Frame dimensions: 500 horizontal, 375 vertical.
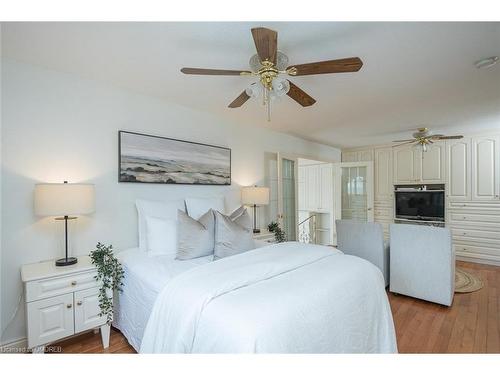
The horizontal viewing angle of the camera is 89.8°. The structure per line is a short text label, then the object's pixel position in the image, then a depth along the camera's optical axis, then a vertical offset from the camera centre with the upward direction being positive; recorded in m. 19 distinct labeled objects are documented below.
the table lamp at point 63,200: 1.82 -0.07
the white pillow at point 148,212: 2.46 -0.22
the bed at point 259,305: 1.19 -0.64
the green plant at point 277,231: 3.64 -0.61
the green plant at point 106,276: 1.93 -0.67
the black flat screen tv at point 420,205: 4.73 -0.32
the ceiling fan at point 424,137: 3.77 +0.79
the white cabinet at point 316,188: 5.84 +0.03
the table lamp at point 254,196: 3.44 -0.09
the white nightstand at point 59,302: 1.68 -0.79
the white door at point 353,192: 5.43 -0.07
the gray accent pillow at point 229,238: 2.22 -0.44
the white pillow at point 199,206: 2.79 -0.18
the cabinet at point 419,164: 4.79 +0.49
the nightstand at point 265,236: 3.35 -0.64
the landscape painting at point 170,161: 2.53 +0.33
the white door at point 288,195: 4.22 -0.10
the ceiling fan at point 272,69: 1.33 +0.74
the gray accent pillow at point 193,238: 2.20 -0.43
